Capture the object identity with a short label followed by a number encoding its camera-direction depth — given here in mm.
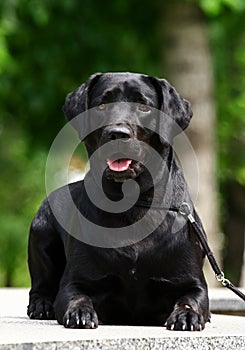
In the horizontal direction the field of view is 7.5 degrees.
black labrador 9801
